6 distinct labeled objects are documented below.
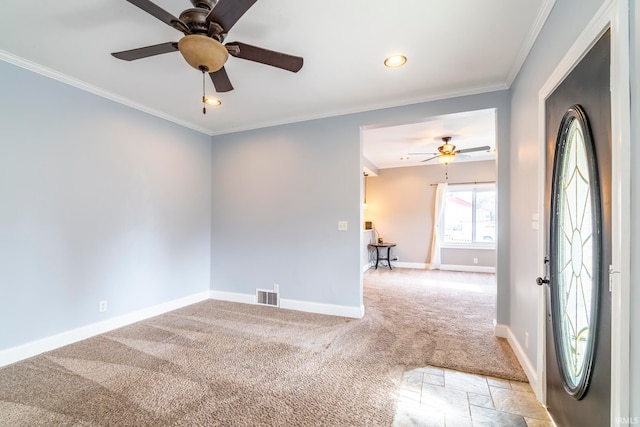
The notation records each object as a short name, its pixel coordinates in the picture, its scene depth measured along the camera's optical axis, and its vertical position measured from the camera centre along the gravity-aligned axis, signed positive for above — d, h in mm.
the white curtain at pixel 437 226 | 6645 -231
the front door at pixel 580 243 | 1120 -125
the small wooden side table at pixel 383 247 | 6801 -799
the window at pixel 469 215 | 6469 +40
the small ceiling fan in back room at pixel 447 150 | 4595 +1143
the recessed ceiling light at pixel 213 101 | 3120 +1319
